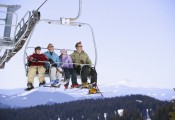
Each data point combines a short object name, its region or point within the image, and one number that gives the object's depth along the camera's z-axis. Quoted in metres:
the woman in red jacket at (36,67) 12.48
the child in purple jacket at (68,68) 13.28
